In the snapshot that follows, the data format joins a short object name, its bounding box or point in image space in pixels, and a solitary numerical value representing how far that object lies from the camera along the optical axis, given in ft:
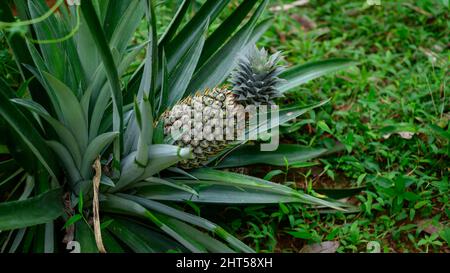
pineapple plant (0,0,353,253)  5.77
